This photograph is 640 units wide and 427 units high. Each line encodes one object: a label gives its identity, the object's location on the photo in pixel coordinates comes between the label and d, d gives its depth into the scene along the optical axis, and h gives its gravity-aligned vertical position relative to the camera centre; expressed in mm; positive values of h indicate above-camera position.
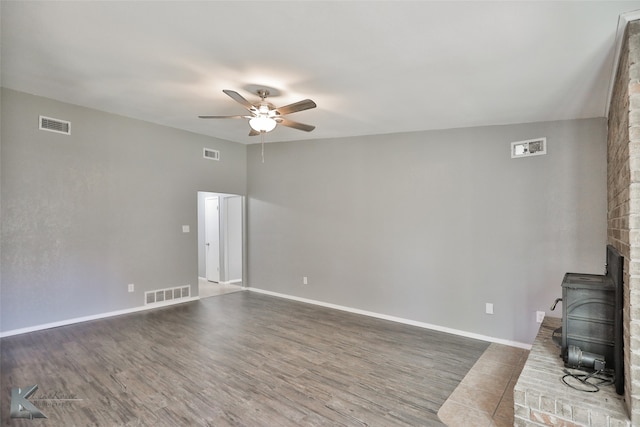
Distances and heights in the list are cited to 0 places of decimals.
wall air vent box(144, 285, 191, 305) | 5098 -1224
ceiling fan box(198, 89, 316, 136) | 3092 +1033
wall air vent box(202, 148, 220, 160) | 5813 +1152
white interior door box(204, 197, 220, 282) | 7351 -441
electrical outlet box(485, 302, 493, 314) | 3998 -1139
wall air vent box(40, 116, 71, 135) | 4051 +1196
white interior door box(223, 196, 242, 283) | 7039 -546
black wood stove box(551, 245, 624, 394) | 2340 -805
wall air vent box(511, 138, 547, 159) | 3727 +764
